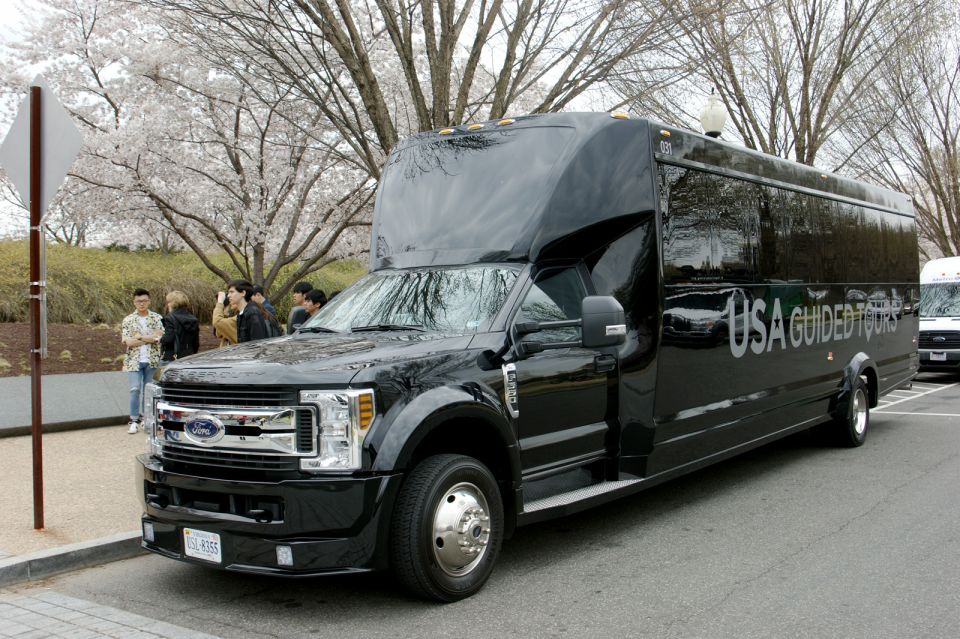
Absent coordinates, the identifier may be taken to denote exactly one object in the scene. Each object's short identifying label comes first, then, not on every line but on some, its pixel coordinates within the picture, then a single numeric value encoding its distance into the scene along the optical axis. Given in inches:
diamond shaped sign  248.4
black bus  178.5
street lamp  476.7
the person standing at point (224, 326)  456.4
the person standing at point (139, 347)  412.5
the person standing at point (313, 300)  384.5
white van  727.7
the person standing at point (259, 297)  411.4
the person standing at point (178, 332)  433.1
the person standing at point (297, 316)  349.1
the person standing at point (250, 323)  388.2
